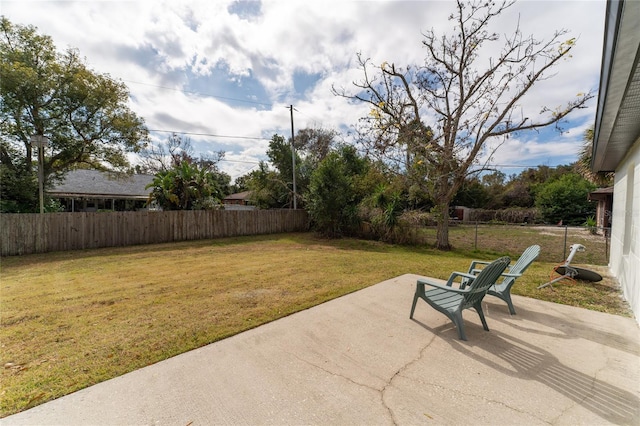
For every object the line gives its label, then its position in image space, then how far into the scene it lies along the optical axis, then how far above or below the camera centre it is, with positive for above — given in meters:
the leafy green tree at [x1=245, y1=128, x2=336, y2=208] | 22.03 +2.14
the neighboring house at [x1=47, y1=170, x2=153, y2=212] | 18.56 +0.55
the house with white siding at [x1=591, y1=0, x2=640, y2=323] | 1.83 +1.14
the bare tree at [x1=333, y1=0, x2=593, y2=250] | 9.52 +4.19
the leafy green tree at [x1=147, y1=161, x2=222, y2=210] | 13.41 +0.65
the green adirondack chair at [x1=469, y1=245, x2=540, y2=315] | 3.91 -1.11
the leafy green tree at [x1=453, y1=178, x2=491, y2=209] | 30.94 +1.02
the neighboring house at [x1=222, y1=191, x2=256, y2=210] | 39.06 +0.49
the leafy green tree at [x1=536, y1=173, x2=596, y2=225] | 23.81 +0.41
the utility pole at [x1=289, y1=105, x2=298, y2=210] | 18.61 +1.37
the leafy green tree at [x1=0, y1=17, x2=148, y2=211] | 10.64 +4.04
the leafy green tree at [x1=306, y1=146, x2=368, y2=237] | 13.66 +0.24
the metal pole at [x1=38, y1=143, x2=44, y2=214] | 9.23 +0.81
